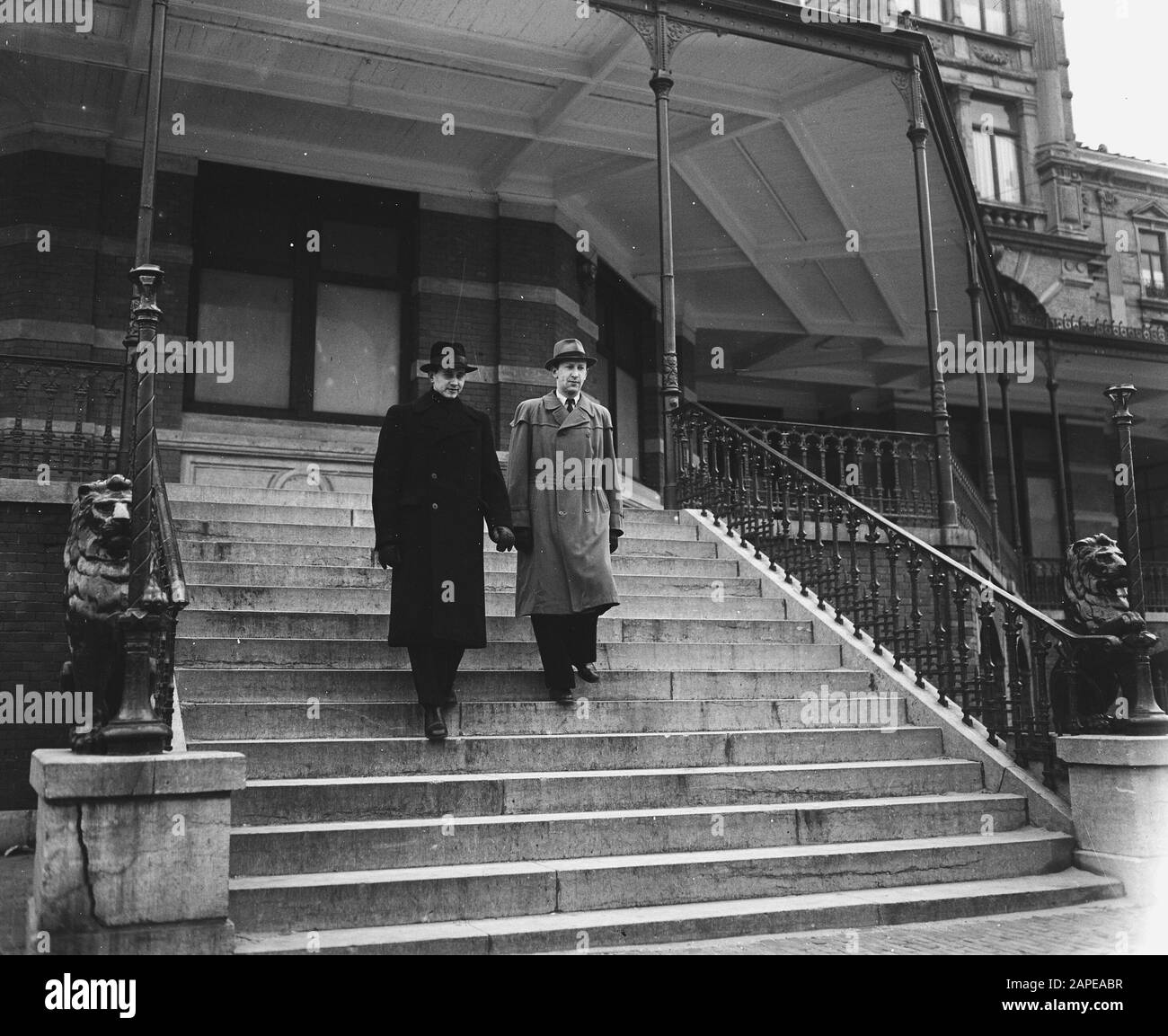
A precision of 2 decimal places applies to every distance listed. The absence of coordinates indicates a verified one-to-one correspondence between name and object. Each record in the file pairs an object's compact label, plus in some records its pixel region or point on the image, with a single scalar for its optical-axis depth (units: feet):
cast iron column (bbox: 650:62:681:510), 32.55
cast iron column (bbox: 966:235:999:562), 45.16
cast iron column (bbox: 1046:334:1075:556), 57.57
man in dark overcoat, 18.76
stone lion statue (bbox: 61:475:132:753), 14.71
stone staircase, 15.58
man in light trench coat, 20.38
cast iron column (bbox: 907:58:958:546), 34.35
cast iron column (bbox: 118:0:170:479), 25.16
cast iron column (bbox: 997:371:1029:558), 53.93
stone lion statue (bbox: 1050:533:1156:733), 20.92
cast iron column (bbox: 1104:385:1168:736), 20.33
